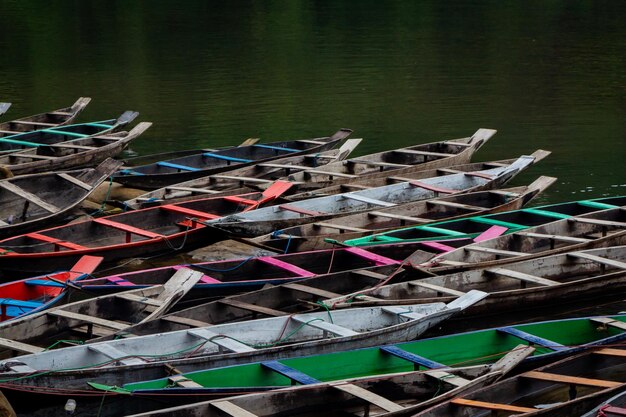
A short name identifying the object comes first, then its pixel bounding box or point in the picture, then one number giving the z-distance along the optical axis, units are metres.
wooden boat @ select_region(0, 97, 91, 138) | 21.05
